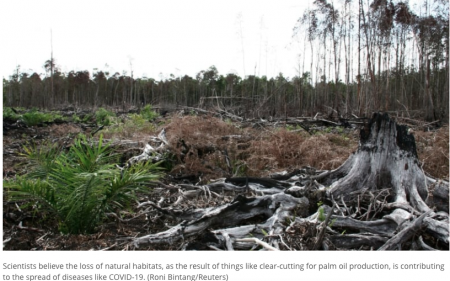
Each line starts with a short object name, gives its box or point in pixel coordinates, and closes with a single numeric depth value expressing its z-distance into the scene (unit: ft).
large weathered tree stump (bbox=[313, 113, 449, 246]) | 10.25
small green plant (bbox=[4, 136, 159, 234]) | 9.29
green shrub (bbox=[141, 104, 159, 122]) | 33.07
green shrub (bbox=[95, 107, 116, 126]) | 33.60
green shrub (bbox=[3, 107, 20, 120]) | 33.80
